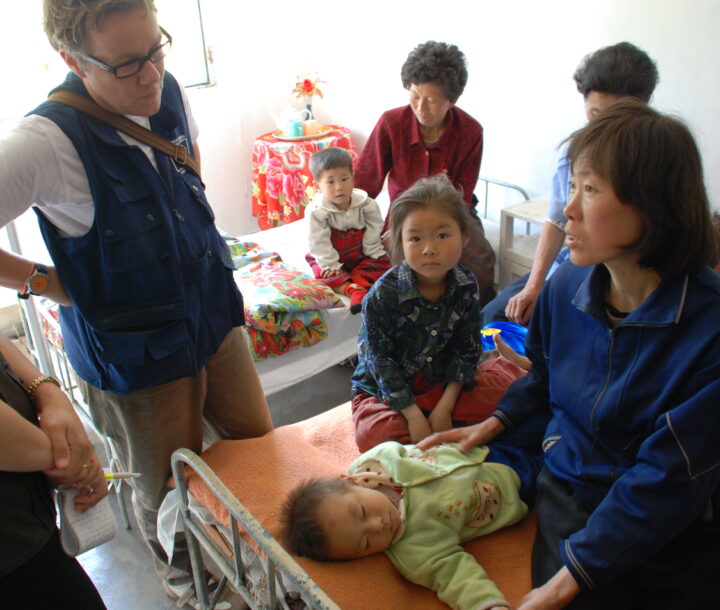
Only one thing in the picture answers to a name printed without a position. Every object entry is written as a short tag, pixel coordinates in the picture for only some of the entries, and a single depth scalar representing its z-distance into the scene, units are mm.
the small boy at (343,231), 2939
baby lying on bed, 1363
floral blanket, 2648
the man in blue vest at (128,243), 1372
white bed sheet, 2707
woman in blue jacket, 1158
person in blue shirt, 2188
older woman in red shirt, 2969
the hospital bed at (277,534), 1333
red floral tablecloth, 4395
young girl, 1760
